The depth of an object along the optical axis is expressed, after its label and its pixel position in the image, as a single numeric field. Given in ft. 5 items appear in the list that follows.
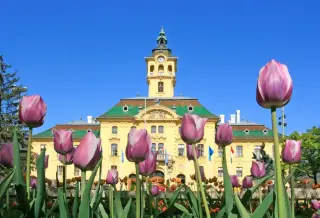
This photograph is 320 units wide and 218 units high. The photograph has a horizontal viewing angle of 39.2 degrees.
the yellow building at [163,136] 150.71
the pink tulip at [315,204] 11.80
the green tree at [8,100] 97.07
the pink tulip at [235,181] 14.53
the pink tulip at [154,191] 12.85
